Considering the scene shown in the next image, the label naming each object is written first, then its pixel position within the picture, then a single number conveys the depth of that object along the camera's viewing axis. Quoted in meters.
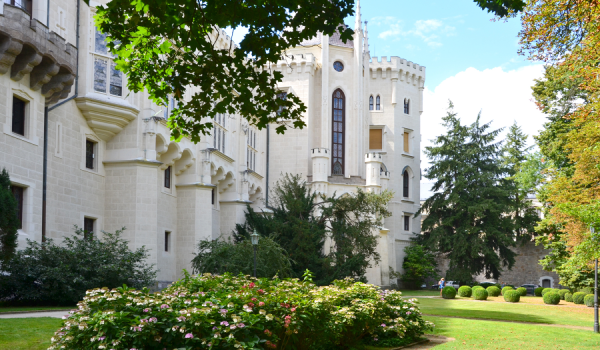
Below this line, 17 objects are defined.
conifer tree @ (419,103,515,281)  48.16
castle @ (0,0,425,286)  18.42
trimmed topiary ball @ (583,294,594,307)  31.75
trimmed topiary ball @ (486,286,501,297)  42.16
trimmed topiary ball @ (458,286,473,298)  39.12
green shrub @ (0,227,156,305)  16.95
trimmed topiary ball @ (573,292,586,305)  34.66
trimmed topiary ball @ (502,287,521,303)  35.66
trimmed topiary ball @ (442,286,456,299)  37.59
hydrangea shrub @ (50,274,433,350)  7.90
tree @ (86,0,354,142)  7.24
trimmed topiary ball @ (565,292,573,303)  36.74
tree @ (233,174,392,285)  32.47
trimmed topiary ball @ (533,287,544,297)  45.34
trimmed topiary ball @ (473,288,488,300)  37.20
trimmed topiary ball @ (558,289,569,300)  39.04
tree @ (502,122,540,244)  49.78
